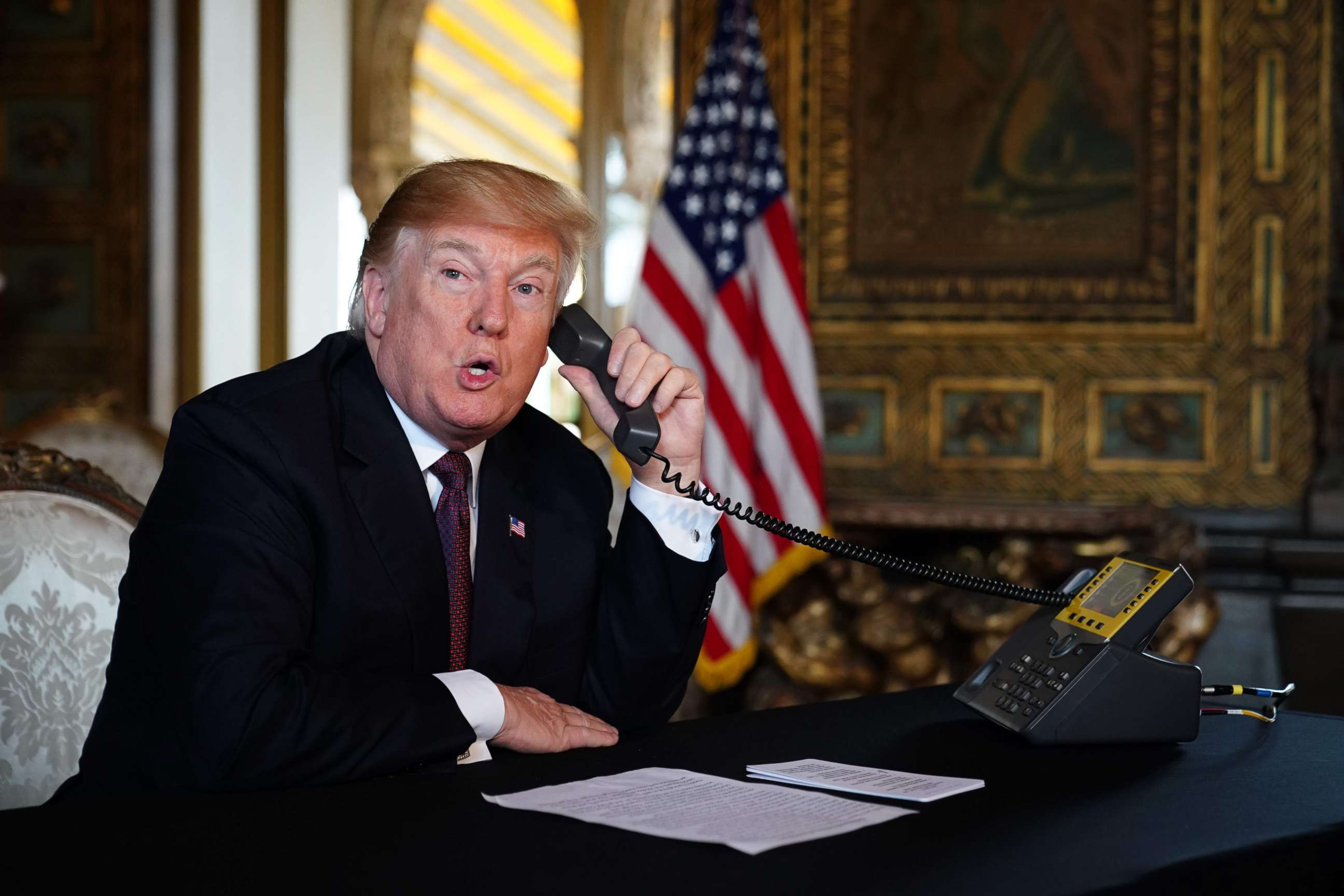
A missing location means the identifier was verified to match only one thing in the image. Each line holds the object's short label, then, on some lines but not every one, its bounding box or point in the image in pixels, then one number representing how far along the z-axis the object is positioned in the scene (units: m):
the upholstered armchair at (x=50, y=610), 1.97
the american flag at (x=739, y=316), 4.43
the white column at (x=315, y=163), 6.97
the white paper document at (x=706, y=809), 1.23
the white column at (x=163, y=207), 6.43
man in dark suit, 1.59
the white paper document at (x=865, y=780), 1.40
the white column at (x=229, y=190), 6.64
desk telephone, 1.65
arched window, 10.53
